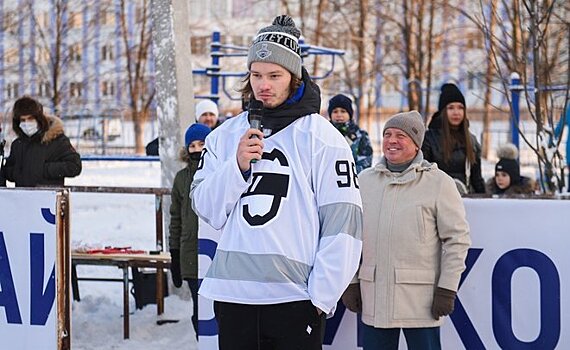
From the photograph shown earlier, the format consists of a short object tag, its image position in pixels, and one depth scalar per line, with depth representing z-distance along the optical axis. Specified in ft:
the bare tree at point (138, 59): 82.33
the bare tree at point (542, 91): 25.61
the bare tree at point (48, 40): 80.39
